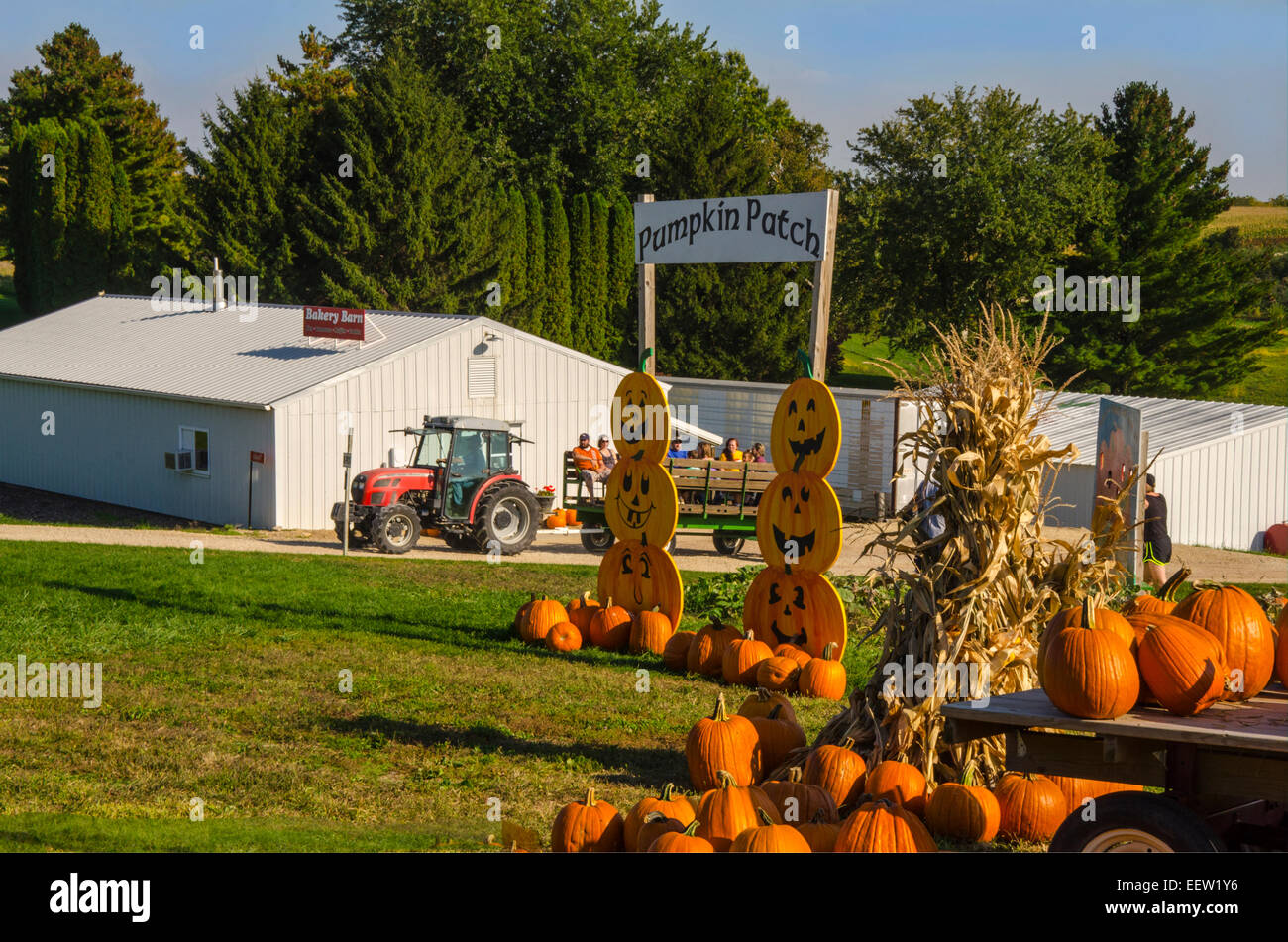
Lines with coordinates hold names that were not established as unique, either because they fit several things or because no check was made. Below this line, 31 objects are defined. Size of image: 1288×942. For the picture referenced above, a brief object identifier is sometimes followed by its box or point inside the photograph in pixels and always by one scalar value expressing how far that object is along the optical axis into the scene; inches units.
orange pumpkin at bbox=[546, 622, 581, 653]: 520.4
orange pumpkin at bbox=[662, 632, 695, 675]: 487.2
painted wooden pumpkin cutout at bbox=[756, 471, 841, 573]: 449.7
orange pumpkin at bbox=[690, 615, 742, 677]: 474.3
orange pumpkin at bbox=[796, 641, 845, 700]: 435.8
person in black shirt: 641.6
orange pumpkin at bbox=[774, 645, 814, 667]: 447.5
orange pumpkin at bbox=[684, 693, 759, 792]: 311.0
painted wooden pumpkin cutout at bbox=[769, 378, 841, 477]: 448.1
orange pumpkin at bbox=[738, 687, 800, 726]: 341.1
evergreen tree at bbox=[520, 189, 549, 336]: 1982.0
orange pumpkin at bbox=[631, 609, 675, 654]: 516.7
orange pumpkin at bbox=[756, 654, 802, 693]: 441.1
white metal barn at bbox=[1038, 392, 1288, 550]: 1154.0
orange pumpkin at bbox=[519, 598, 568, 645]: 530.9
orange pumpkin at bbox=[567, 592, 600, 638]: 535.5
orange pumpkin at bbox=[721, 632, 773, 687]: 456.4
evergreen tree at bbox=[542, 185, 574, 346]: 2009.1
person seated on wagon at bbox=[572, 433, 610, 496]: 977.5
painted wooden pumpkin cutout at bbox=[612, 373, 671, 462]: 521.7
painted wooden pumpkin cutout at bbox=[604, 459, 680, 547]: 517.3
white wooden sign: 482.3
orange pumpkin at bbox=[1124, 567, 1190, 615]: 263.0
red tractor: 898.1
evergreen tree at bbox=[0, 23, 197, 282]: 2241.6
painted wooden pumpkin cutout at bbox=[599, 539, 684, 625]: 523.8
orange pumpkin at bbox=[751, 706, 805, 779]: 324.5
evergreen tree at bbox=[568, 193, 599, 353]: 2042.3
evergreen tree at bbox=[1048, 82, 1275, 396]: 2050.9
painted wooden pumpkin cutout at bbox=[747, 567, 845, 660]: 454.3
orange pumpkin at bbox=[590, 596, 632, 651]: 522.9
